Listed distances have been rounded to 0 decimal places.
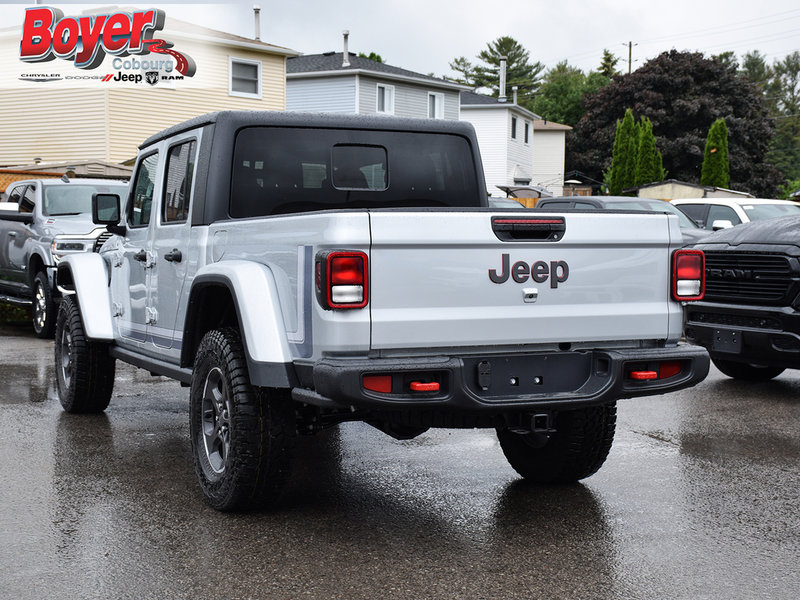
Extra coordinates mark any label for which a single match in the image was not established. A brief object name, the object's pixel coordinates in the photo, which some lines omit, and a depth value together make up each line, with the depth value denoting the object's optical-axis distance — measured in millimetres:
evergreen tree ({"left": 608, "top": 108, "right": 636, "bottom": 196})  46156
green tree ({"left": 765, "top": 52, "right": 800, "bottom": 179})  90750
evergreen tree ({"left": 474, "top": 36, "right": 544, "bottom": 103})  92500
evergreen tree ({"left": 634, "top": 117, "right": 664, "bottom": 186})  45250
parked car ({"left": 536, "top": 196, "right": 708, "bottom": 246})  14900
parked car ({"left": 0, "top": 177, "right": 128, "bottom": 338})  12430
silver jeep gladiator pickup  4320
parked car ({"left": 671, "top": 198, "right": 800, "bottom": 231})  15023
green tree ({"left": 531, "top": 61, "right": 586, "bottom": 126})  80500
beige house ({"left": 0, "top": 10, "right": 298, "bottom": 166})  28484
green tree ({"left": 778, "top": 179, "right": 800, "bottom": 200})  54972
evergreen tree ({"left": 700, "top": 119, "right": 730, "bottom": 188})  45312
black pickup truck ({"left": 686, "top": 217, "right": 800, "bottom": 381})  7951
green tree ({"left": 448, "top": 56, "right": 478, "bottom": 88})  92969
